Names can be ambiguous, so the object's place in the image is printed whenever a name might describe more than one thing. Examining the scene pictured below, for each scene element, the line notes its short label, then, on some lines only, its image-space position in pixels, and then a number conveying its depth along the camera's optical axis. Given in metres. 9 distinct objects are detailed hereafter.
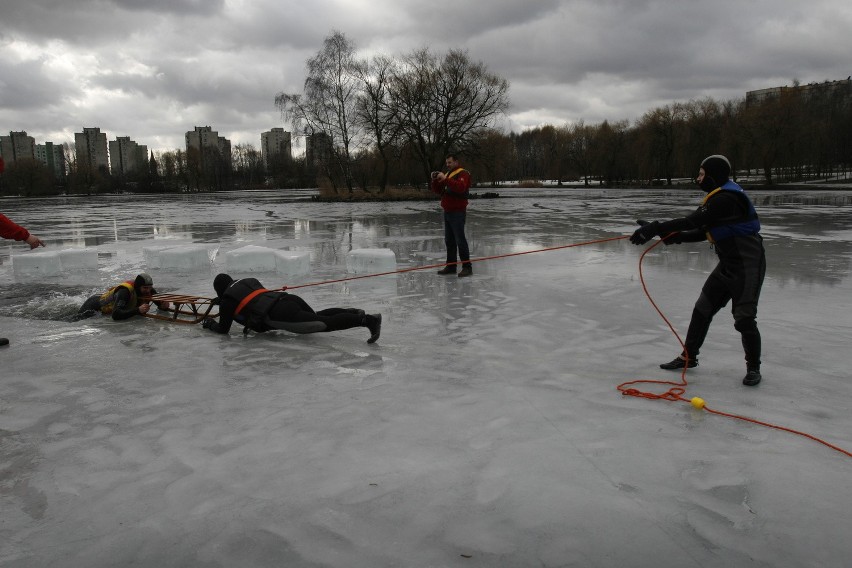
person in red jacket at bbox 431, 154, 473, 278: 8.72
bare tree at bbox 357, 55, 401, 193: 42.72
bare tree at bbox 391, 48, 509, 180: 42.06
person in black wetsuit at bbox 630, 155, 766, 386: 4.17
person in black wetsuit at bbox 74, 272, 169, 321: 6.42
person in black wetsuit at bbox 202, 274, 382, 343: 5.28
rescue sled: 6.20
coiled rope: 3.62
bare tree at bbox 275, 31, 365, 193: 42.84
